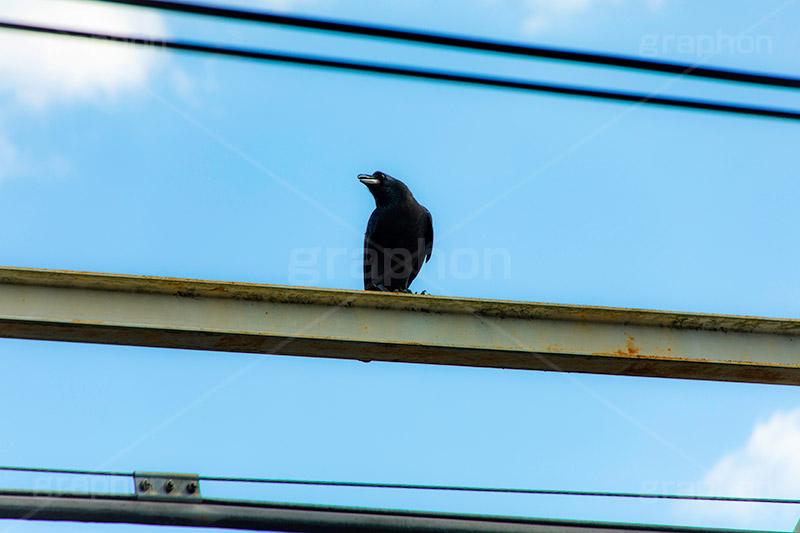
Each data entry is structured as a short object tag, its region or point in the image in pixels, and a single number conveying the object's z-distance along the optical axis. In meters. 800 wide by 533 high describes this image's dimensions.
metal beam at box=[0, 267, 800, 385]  7.45
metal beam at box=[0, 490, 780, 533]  6.51
